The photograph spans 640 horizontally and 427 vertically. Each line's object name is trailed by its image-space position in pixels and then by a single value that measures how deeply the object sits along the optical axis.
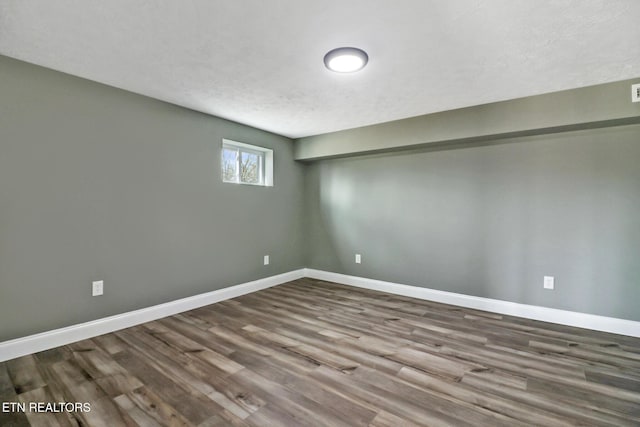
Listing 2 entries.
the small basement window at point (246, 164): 3.81
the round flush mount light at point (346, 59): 2.00
